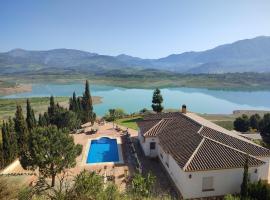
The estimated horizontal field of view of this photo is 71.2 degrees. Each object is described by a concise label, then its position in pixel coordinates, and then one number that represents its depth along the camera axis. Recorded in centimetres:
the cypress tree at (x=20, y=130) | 1994
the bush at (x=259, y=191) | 1038
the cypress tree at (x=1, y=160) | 1764
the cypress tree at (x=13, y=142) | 1844
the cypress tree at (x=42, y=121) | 2520
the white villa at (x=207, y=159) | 1202
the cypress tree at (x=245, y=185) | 1098
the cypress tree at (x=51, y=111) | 2712
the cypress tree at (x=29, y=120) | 2238
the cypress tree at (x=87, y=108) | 3243
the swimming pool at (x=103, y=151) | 1892
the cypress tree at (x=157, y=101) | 3027
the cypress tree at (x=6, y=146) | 1792
